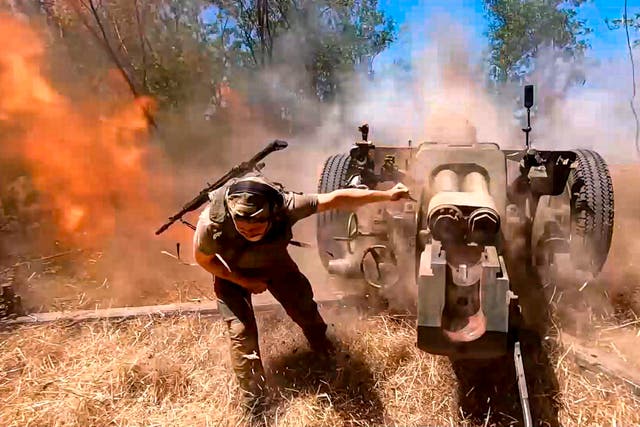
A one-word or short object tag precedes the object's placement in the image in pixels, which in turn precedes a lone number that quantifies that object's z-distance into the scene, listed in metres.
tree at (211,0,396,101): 13.98
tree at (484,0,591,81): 16.81
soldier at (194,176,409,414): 3.45
